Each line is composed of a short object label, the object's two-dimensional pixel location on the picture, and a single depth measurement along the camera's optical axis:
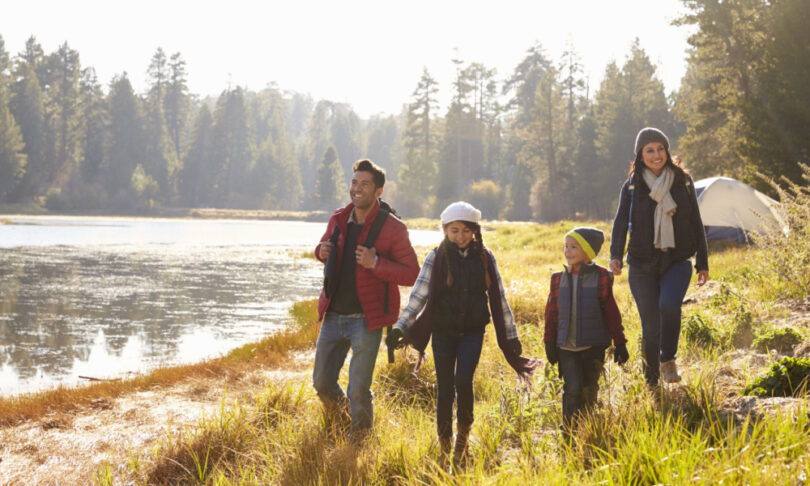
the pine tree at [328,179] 88.94
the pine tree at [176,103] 99.44
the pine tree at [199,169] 92.69
